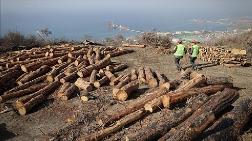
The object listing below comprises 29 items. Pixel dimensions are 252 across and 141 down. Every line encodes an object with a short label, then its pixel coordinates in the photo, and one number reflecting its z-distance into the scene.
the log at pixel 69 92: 8.32
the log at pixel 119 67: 10.77
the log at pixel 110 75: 9.56
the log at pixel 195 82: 7.75
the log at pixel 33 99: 7.71
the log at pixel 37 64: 10.21
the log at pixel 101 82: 9.02
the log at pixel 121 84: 8.11
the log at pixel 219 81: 8.38
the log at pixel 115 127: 5.82
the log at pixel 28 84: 8.89
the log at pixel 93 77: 9.34
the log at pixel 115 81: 9.21
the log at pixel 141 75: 9.22
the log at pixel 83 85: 8.80
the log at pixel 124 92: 8.00
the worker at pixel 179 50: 10.37
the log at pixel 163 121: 5.74
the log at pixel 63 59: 11.11
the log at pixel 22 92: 8.48
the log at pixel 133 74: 9.43
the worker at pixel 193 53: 10.65
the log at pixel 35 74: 9.51
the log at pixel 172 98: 6.84
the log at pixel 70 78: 9.41
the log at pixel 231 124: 6.01
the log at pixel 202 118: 5.69
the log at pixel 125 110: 6.36
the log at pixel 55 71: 9.60
